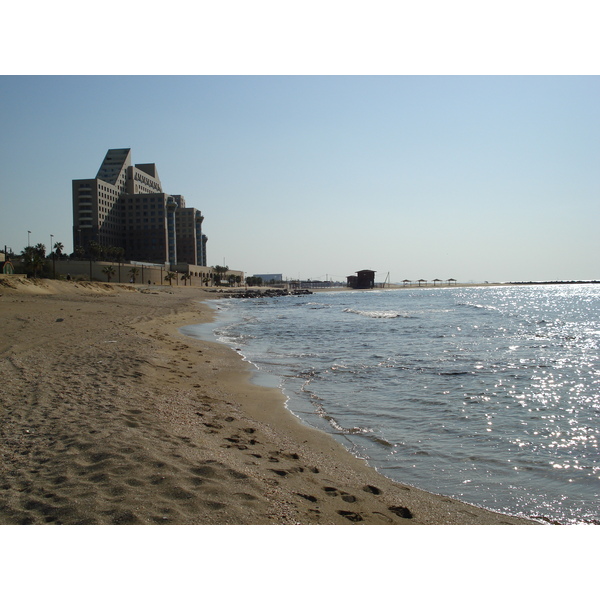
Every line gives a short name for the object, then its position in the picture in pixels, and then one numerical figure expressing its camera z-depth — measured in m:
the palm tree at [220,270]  166.12
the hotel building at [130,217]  140.88
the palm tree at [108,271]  99.51
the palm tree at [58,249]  96.06
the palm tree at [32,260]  61.01
